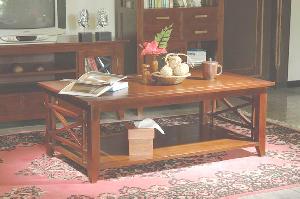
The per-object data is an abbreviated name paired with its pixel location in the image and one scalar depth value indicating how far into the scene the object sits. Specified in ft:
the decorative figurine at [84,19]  17.30
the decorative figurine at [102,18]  17.58
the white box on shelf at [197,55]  18.51
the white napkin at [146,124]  11.71
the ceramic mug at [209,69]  12.69
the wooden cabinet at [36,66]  15.67
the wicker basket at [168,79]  12.10
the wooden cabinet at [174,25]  17.25
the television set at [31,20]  15.82
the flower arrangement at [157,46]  12.32
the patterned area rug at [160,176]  10.60
